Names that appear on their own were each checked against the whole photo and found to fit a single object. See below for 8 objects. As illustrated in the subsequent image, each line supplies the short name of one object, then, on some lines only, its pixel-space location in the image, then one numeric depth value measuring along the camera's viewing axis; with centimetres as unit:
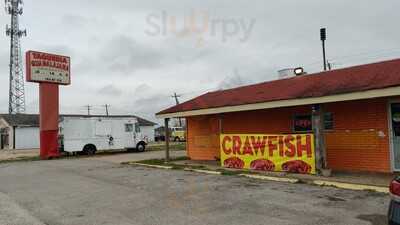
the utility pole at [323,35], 2989
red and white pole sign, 3008
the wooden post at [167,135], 2144
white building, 5075
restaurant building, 1314
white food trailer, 3153
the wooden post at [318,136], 1371
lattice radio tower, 5845
